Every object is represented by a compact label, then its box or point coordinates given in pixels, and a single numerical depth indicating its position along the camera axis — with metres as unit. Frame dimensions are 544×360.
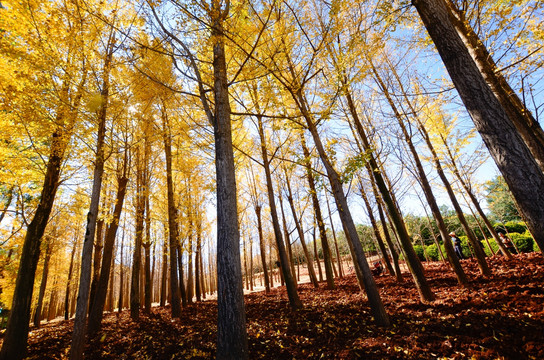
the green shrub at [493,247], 12.56
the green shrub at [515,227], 14.44
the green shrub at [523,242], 11.86
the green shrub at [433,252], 16.46
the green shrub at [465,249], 14.14
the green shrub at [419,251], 17.49
